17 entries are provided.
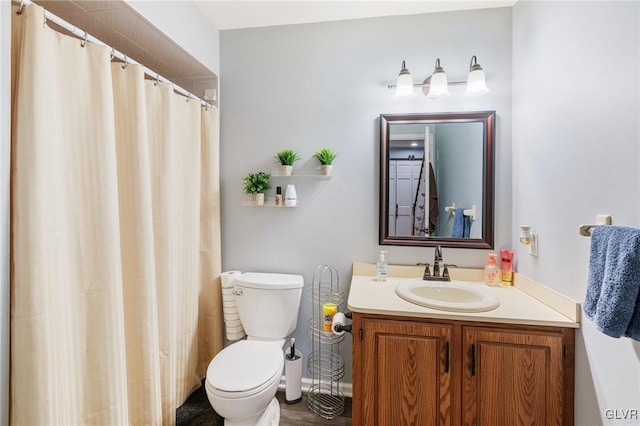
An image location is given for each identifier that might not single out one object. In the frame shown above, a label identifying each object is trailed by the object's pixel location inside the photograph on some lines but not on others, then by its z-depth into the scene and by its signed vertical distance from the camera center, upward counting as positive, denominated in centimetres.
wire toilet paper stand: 189 -93
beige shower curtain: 95 -11
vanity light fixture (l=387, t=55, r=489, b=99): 167 +77
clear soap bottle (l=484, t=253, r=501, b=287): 170 -36
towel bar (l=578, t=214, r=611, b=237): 103 -5
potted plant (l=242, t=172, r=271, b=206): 192 +17
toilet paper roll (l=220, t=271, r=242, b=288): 193 -45
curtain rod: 95 +68
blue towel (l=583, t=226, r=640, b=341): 81 -21
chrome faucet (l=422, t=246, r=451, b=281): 173 -36
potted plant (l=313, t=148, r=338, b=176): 187 +34
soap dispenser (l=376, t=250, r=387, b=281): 179 -36
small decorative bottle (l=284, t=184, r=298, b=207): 190 +10
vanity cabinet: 124 -72
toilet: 134 -79
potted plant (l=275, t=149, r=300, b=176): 190 +34
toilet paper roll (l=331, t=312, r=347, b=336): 160 -61
